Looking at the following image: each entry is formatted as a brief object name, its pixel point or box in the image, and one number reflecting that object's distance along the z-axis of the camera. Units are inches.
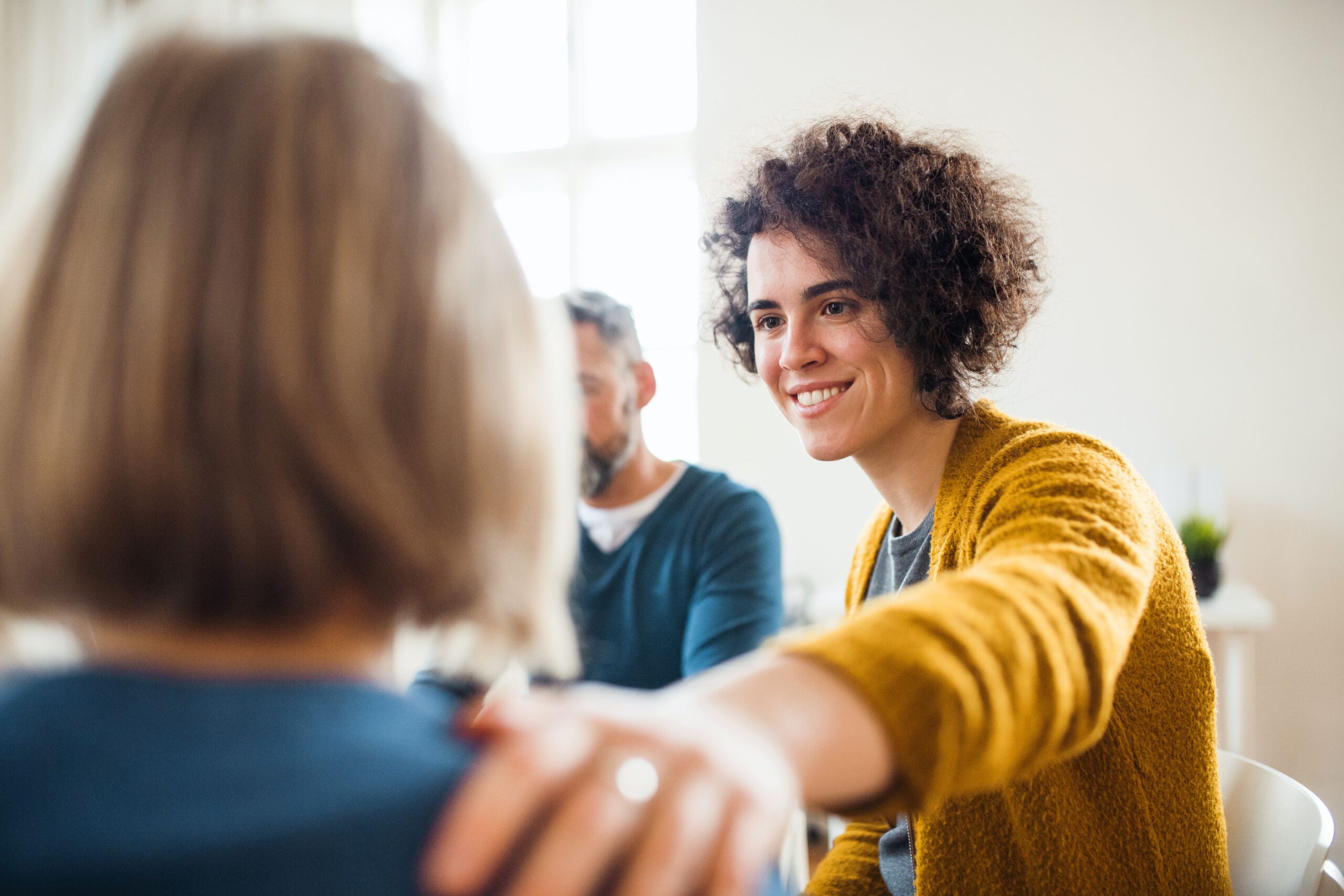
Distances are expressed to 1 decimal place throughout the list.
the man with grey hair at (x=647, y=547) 56.3
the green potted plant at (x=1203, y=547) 106.0
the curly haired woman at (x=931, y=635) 15.5
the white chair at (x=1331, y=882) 34.4
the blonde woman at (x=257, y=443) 13.2
